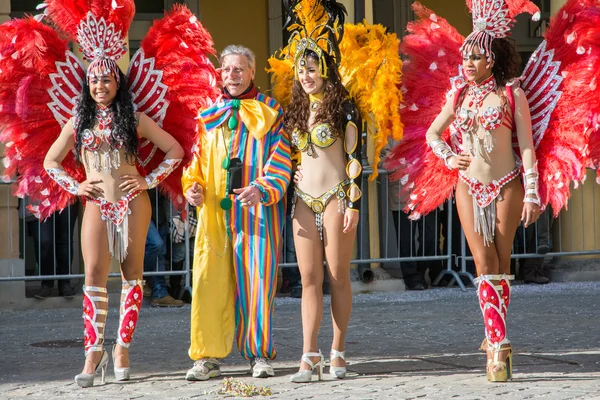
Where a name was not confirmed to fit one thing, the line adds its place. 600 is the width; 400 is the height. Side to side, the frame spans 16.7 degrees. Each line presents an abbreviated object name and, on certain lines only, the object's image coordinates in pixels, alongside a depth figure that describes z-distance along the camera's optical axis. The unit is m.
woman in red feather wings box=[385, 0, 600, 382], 11.05
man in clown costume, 11.54
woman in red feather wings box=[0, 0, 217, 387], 11.38
